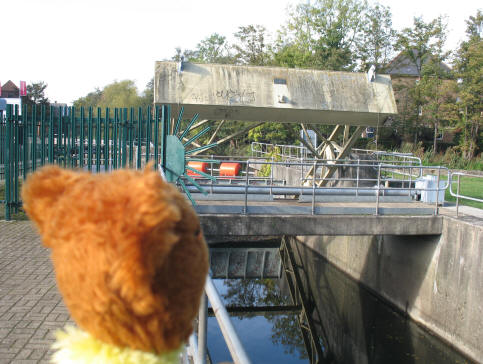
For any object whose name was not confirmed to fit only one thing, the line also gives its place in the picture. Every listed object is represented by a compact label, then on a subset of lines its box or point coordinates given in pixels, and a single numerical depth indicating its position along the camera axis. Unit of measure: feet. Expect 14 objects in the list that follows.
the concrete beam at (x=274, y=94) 37.68
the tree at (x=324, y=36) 114.83
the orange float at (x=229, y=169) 63.01
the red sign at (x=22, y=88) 109.81
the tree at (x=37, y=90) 193.36
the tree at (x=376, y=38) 130.72
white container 39.68
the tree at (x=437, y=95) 112.11
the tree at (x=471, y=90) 104.99
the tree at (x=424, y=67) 116.06
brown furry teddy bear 3.42
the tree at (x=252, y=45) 138.31
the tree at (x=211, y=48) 187.73
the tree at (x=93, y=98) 280.80
